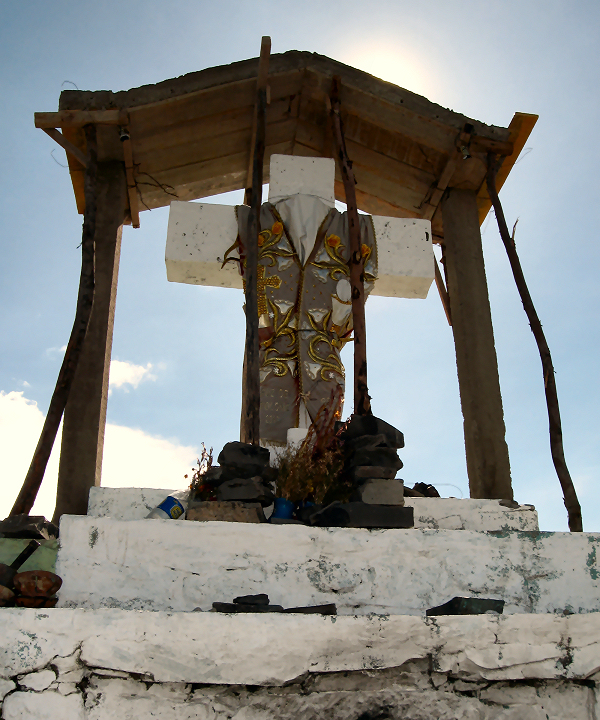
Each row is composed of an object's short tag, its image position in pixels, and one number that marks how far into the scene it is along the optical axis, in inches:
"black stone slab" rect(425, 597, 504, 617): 111.9
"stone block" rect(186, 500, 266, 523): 140.6
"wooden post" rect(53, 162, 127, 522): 198.7
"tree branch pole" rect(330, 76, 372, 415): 188.2
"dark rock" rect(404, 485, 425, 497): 186.7
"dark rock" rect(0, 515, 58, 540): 148.6
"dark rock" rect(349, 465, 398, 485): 152.9
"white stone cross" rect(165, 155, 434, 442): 235.5
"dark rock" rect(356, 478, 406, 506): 149.4
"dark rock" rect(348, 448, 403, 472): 156.6
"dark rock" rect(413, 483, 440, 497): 197.5
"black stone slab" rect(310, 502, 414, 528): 138.8
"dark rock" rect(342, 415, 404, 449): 159.6
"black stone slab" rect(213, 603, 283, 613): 107.4
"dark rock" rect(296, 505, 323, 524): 145.0
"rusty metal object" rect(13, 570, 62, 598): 113.7
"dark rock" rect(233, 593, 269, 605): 111.7
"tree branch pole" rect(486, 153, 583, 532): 197.5
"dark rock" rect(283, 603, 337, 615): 109.6
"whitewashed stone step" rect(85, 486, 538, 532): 170.4
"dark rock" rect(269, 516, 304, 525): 139.9
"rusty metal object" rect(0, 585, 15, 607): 110.7
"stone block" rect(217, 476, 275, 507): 147.0
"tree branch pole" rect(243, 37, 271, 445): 182.9
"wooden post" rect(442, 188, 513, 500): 217.8
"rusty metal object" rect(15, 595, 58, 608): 113.8
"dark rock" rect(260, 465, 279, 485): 153.8
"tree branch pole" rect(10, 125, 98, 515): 180.1
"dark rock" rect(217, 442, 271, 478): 151.9
